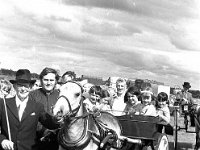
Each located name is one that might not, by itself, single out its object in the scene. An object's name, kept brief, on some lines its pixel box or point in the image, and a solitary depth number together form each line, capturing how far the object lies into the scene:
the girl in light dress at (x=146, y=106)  6.38
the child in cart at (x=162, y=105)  6.97
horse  4.35
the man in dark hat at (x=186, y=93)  10.85
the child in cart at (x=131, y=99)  6.43
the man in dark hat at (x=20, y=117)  4.21
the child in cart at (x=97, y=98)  6.93
